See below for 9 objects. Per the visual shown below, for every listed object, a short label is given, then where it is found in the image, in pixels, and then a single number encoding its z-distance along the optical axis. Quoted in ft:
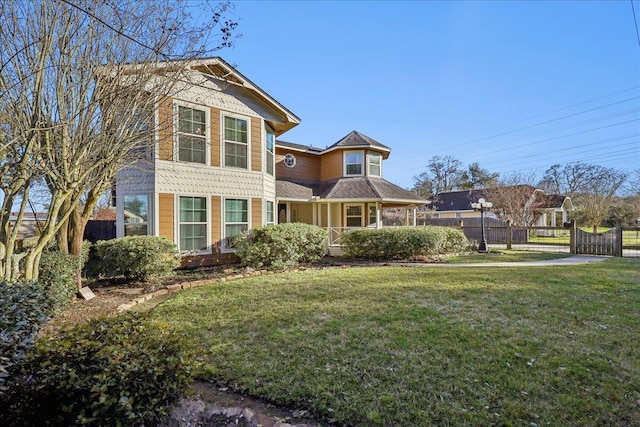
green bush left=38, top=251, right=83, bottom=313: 18.19
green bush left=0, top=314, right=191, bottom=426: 6.73
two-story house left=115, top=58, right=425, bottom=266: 31.63
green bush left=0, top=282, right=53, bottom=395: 7.73
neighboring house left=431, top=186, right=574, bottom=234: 89.40
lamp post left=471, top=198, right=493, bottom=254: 51.47
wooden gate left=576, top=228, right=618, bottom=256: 45.19
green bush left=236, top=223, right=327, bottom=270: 32.89
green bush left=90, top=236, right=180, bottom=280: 26.32
